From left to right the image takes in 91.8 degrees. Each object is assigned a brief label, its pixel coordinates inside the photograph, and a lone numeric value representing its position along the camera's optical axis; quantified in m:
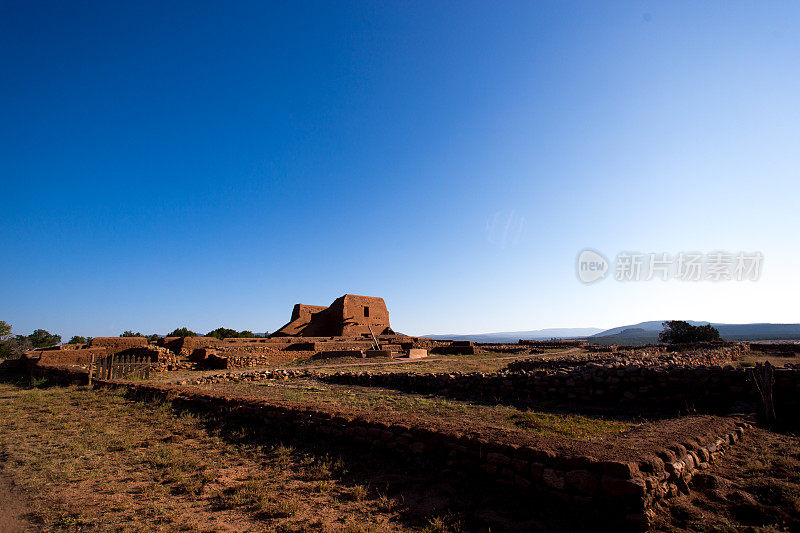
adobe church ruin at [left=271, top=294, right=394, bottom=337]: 40.00
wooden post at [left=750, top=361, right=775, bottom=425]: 6.95
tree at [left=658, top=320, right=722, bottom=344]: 42.88
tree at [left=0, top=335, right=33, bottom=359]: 38.41
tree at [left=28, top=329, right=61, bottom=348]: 49.27
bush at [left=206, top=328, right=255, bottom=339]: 48.76
